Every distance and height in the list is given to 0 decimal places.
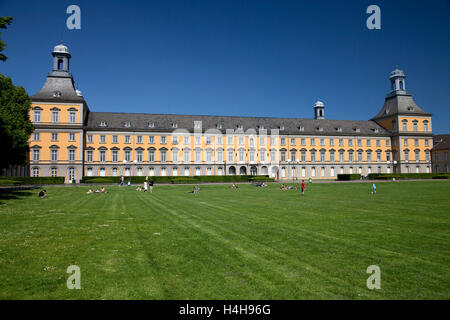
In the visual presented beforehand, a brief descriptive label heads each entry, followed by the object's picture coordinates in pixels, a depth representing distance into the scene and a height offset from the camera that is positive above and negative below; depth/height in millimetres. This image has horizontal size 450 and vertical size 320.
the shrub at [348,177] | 63062 -993
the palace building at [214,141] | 58469 +7494
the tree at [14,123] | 29688 +5841
